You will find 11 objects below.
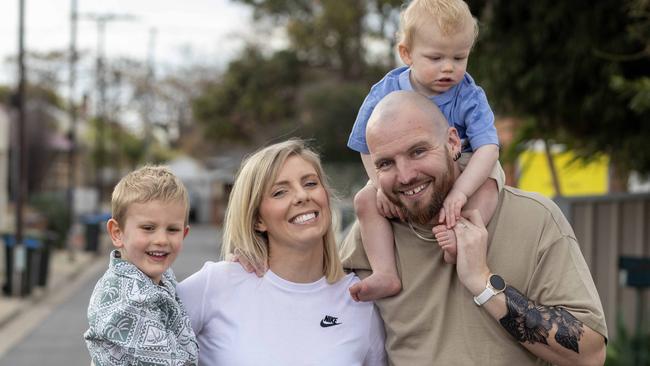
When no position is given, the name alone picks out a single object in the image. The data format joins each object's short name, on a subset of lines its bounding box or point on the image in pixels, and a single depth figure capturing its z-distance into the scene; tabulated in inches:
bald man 113.3
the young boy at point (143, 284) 114.5
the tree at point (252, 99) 1459.2
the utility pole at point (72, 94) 1178.4
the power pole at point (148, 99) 2400.3
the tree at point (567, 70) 300.0
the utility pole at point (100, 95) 1443.2
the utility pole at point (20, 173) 674.2
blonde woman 125.4
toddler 123.8
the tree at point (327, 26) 1334.9
